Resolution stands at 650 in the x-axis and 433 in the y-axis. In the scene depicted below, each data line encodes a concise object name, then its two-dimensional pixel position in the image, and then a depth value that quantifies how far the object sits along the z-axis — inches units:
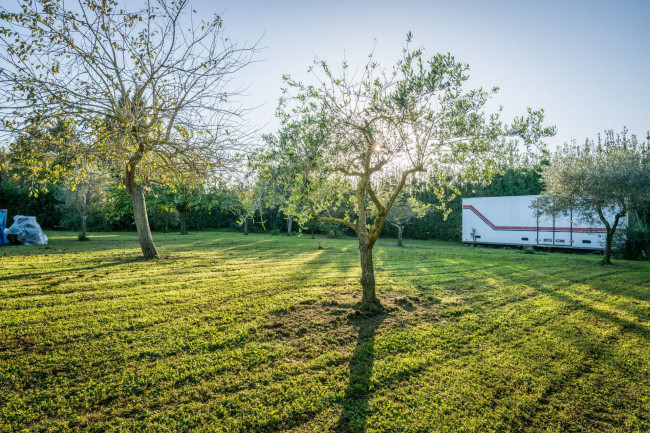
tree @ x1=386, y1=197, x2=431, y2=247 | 895.7
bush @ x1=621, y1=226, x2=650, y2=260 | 669.3
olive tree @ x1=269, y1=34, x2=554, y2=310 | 215.3
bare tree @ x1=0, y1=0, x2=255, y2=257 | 265.7
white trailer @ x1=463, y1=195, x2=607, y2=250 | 762.2
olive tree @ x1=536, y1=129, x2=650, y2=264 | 500.1
